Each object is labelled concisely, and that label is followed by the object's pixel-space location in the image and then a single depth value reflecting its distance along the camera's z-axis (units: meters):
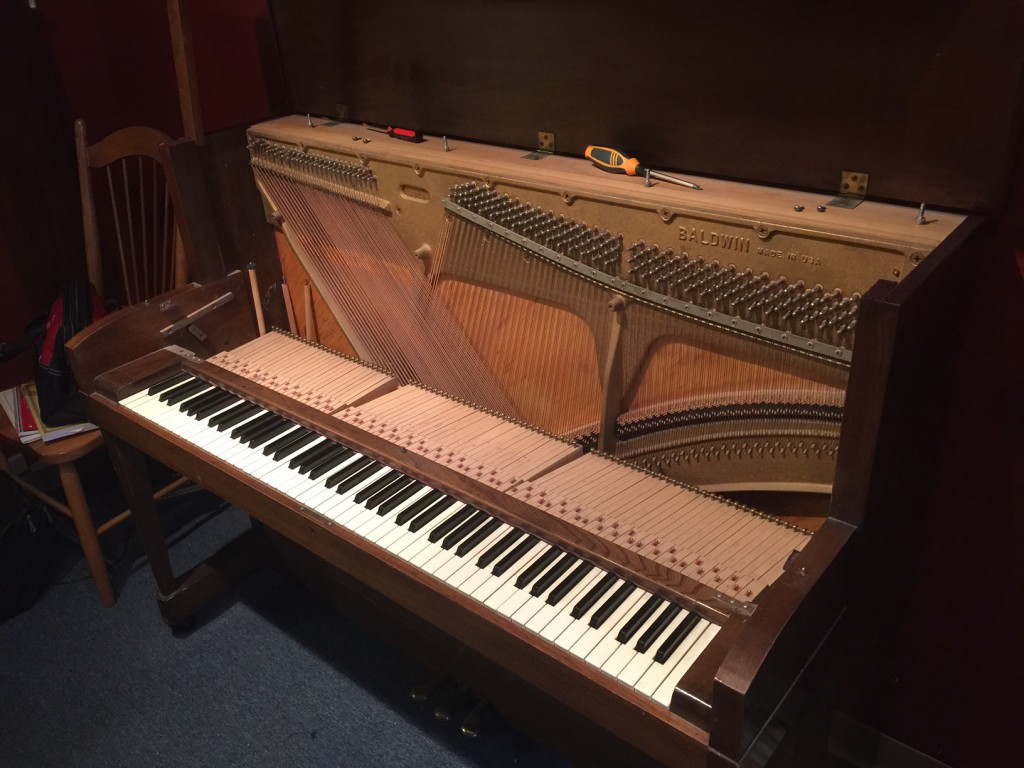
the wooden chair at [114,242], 2.76
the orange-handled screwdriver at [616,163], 1.63
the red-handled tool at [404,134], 1.99
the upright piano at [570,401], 1.34
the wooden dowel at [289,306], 2.47
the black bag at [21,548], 2.89
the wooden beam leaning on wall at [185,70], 2.10
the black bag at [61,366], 2.76
